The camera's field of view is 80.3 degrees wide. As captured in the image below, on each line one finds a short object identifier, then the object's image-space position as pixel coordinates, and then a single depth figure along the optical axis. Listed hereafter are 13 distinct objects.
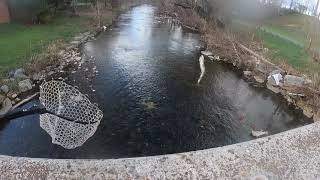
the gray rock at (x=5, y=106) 5.77
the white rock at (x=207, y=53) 10.66
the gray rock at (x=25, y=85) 6.62
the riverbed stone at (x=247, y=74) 9.04
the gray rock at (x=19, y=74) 6.88
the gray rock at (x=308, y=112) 6.97
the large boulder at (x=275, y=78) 8.32
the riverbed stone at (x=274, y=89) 8.15
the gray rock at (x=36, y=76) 7.23
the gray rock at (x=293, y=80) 7.87
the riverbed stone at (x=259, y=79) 8.71
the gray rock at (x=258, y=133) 5.90
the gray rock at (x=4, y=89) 6.32
